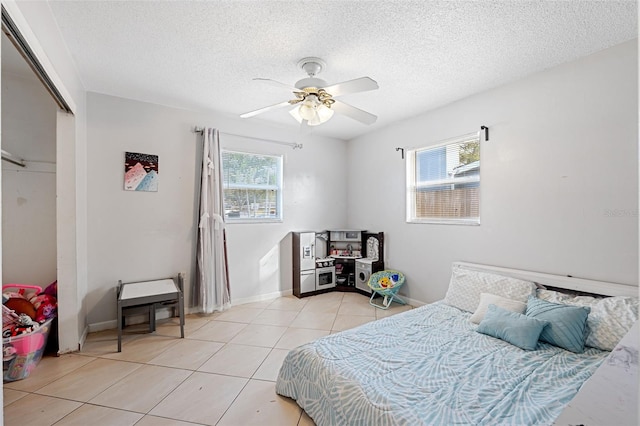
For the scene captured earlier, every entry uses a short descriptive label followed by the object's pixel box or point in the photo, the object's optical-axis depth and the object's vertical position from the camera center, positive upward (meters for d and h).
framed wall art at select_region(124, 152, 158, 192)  3.16 +0.48
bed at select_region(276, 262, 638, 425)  1.39 -0.96
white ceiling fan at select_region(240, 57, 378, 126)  2.10 +0.93
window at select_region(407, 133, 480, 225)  3.19 +0.37
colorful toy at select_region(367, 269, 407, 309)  3.66 -0.98
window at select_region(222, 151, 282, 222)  3.89 +0.38
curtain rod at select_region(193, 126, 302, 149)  3.55 +1.06
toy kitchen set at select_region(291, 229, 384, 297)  4.18 -0.74
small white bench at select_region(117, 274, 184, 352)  2.62 -0.81
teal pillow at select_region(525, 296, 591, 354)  1.94 -0.81
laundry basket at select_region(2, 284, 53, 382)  2.11 -1.08
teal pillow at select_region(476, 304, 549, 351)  1.98 -0.86
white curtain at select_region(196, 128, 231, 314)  3.44 -0.30
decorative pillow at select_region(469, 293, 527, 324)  2.29 -0.79
